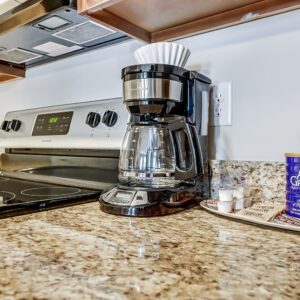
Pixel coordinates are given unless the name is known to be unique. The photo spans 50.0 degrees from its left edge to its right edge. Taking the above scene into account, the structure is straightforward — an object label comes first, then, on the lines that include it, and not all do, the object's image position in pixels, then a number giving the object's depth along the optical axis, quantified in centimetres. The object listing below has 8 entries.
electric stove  91
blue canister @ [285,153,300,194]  66
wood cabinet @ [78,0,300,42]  85
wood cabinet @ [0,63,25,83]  156
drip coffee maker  73
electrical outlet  94
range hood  95
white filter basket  83
